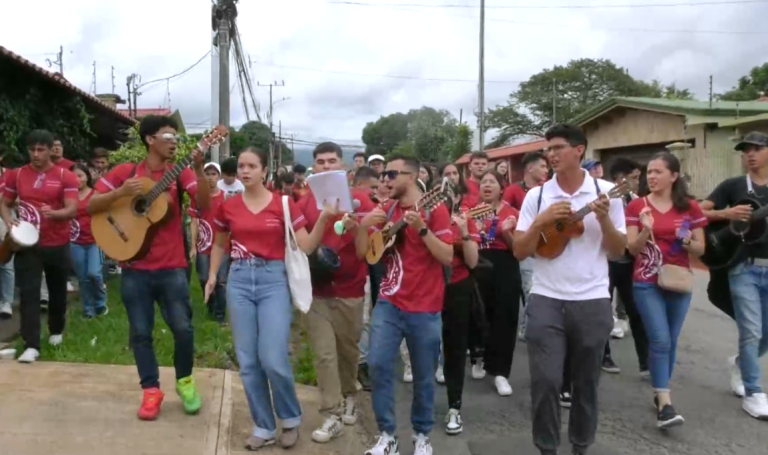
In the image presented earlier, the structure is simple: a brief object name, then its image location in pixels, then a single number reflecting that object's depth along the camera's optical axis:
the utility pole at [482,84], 29.14
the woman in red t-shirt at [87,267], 8.16
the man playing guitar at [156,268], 4.84
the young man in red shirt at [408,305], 4.47
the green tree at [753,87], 44.03
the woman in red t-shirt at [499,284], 6.19
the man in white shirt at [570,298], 4.13
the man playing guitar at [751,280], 5.48
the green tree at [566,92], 53.38
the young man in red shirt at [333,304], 4.93
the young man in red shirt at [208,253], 7.83
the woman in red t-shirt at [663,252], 5.26
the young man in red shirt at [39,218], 6.16
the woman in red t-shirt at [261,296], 4.55
